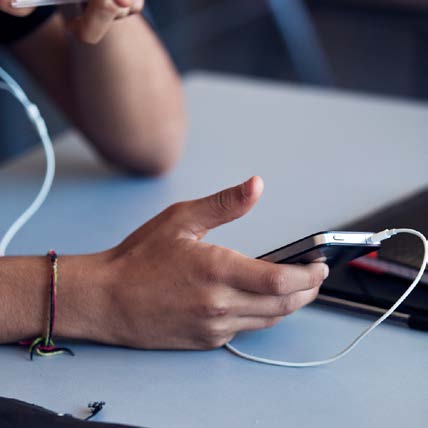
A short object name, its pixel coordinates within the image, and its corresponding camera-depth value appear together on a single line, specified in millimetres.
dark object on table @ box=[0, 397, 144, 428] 868
